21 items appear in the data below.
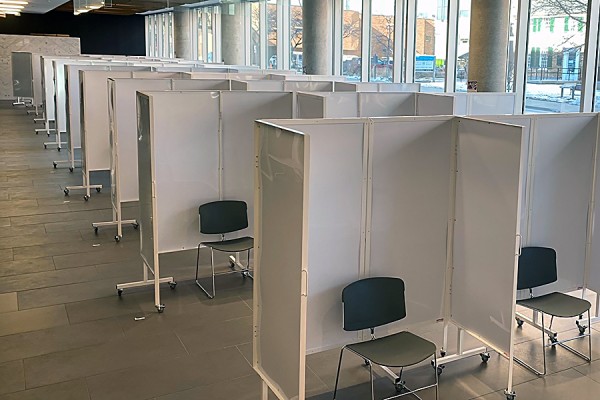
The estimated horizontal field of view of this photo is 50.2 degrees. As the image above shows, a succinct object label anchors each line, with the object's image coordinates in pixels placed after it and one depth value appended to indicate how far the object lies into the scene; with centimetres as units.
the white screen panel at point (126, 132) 720
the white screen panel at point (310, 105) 623
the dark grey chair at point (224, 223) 601
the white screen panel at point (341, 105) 628
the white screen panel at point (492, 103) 695
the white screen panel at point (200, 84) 771
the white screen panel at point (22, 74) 2032
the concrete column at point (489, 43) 877
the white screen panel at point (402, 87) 814
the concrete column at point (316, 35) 1388
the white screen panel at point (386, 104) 668
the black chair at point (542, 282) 474
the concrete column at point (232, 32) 1964
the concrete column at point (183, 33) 2523
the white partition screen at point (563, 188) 489
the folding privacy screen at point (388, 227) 364
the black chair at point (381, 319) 390
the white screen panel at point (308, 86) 799
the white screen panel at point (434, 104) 662
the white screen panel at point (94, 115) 871
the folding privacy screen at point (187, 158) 579
